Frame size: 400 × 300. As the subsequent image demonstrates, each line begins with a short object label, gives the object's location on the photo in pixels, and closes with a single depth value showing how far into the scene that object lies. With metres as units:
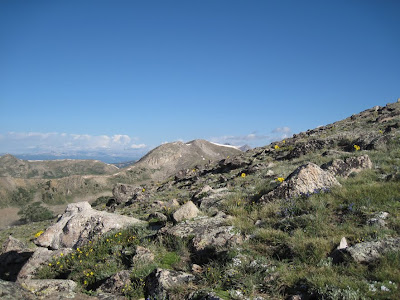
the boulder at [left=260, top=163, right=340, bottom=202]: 8.00
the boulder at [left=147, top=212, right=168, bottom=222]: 9.35
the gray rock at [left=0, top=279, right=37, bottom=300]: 4.22
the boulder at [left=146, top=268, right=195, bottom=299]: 4.87
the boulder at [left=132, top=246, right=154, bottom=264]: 6.14
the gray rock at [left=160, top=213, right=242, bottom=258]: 6.20
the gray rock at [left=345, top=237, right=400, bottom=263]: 4.45
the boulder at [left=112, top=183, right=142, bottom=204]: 28.41
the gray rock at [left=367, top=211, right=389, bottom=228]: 5.45
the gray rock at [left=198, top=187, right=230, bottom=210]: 9.56
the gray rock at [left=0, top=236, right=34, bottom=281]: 8.39
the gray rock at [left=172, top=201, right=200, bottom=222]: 8.27
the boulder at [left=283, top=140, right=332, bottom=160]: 18.67
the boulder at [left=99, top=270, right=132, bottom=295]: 5.36
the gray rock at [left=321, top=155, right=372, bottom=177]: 9.55
